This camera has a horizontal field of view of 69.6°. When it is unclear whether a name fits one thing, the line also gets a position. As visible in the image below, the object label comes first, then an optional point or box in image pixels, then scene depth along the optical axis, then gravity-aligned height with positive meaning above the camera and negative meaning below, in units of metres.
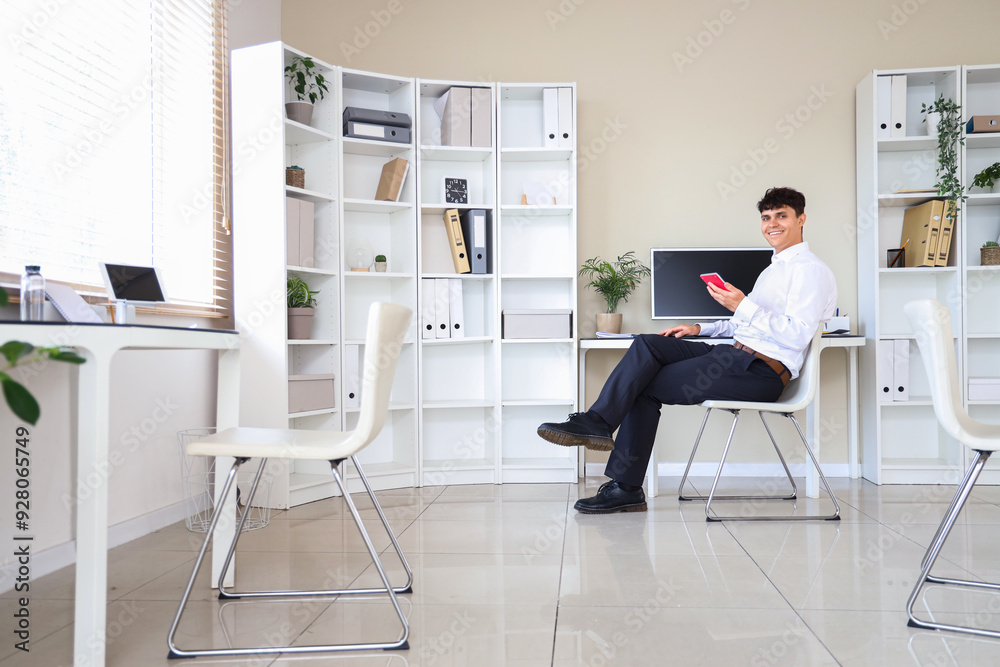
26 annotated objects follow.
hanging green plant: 3.54 +0.92
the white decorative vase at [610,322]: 3.73 +0.05
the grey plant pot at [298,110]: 3.29 +1.02
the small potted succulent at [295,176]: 3.27 +0.72
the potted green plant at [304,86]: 3.30 +1.17
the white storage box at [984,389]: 3.53 -0.28
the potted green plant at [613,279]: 3.75 +0.28
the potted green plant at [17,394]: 0.96 -0.08
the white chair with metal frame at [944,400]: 1.75 -0.17
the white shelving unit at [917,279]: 3.62 +0.28
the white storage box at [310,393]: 3.14 -0.27
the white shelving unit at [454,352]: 3.86 -0.10
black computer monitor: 3.78 +0.31
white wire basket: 2.90 -0.67
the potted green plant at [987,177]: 3.56 +0.77
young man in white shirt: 2.92 -0.12
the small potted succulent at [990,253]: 3.60 +0.39
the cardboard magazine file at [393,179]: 3.59 +0.77
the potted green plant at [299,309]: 3.23 +0.11
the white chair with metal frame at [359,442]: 1.63 -0.26
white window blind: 2.15 +0.69
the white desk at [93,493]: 1.48 -0.33
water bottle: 1.92 +0.11
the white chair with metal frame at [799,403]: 2.88 -0.29
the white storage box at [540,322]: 3.67 +0.05
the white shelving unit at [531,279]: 3.93 +0.29
